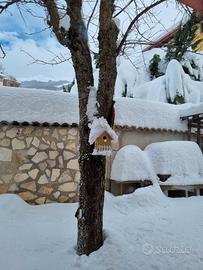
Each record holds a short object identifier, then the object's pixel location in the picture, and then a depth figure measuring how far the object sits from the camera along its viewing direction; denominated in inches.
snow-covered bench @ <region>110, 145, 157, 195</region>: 256.2
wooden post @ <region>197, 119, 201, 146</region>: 330.0
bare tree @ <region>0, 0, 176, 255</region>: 127.3
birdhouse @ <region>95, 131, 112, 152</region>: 123.4
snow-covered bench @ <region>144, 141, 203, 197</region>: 270.1
